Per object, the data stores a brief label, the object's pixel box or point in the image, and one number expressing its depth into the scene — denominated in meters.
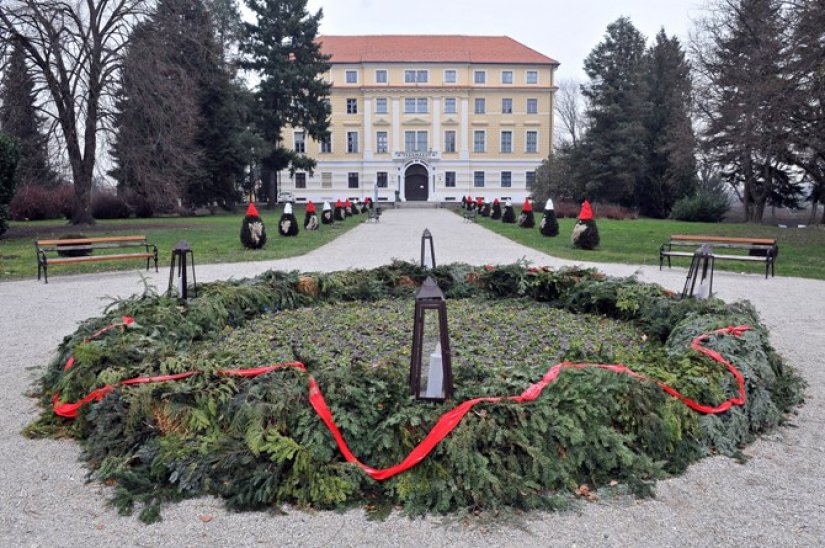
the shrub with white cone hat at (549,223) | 21.05
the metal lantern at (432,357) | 3.80
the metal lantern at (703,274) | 7.11
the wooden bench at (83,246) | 11.91
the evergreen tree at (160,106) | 21.80
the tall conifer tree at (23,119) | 20.28
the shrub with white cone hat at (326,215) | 29.02
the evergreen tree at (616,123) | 39.75
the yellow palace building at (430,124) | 63.72
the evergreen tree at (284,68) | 44.09
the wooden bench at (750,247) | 12.39
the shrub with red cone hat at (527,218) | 25.59
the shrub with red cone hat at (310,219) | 24.87
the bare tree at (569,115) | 71.75
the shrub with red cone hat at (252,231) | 16.69
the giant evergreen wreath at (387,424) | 3.35
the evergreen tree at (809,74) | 16.27
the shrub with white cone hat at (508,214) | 29.85
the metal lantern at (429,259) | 9.24
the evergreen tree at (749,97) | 19.36
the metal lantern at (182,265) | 6.98
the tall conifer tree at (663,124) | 39.28
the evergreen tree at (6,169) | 19.06
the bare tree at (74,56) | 20.61
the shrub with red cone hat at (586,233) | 16.77
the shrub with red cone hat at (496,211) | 32.72
